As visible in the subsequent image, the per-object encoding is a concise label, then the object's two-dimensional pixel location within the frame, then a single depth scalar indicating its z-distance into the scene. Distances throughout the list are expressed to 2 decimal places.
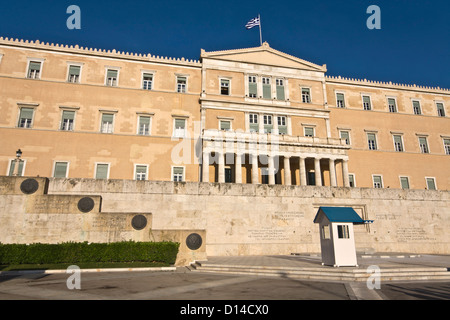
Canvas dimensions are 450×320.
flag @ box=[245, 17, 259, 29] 36.59
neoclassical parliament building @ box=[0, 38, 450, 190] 31.22
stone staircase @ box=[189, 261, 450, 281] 12.02
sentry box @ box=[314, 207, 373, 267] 13.66
